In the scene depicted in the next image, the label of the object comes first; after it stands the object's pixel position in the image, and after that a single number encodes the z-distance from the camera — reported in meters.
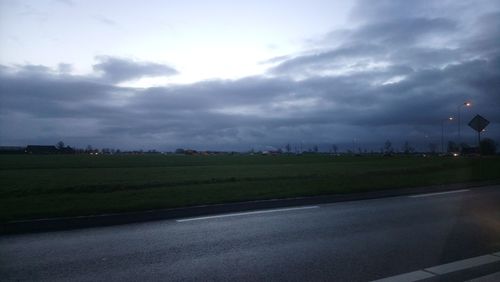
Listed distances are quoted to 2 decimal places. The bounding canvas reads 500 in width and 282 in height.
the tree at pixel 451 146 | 128.44
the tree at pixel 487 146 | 88.88
